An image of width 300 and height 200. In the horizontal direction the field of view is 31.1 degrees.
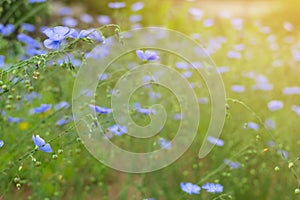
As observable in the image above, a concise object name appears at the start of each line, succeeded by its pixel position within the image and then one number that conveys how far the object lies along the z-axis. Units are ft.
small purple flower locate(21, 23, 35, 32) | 12.02
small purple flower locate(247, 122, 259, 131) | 9.97
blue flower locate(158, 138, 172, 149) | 8.80
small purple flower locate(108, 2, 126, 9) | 10.99
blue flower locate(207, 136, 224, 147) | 9.08
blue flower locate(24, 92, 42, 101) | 9.47
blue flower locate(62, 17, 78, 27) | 12.38
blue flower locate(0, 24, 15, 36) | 10.11
